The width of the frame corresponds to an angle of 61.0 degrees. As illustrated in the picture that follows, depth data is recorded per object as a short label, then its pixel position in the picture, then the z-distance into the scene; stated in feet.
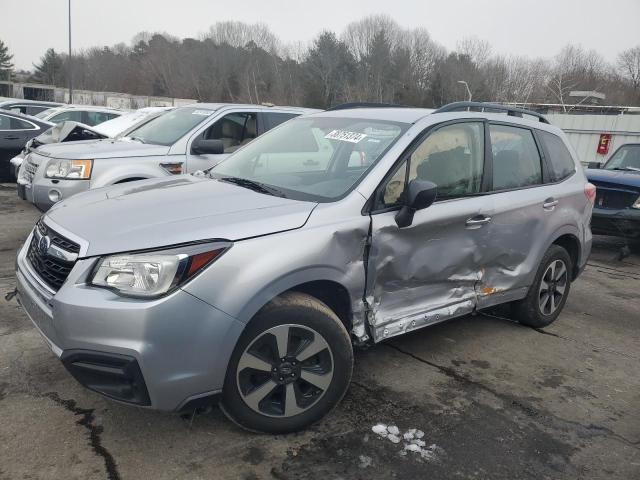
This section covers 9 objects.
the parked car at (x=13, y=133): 33.09
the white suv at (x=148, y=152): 19.62
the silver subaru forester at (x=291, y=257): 7.94
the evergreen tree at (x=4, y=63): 291.67
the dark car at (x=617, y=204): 24.56
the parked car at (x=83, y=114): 44.11
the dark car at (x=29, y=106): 47.98
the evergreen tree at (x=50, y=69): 306.37
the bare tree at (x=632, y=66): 248.52
